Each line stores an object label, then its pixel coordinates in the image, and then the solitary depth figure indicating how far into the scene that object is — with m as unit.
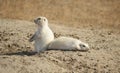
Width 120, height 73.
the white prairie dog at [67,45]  19.56
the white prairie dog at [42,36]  19.95
